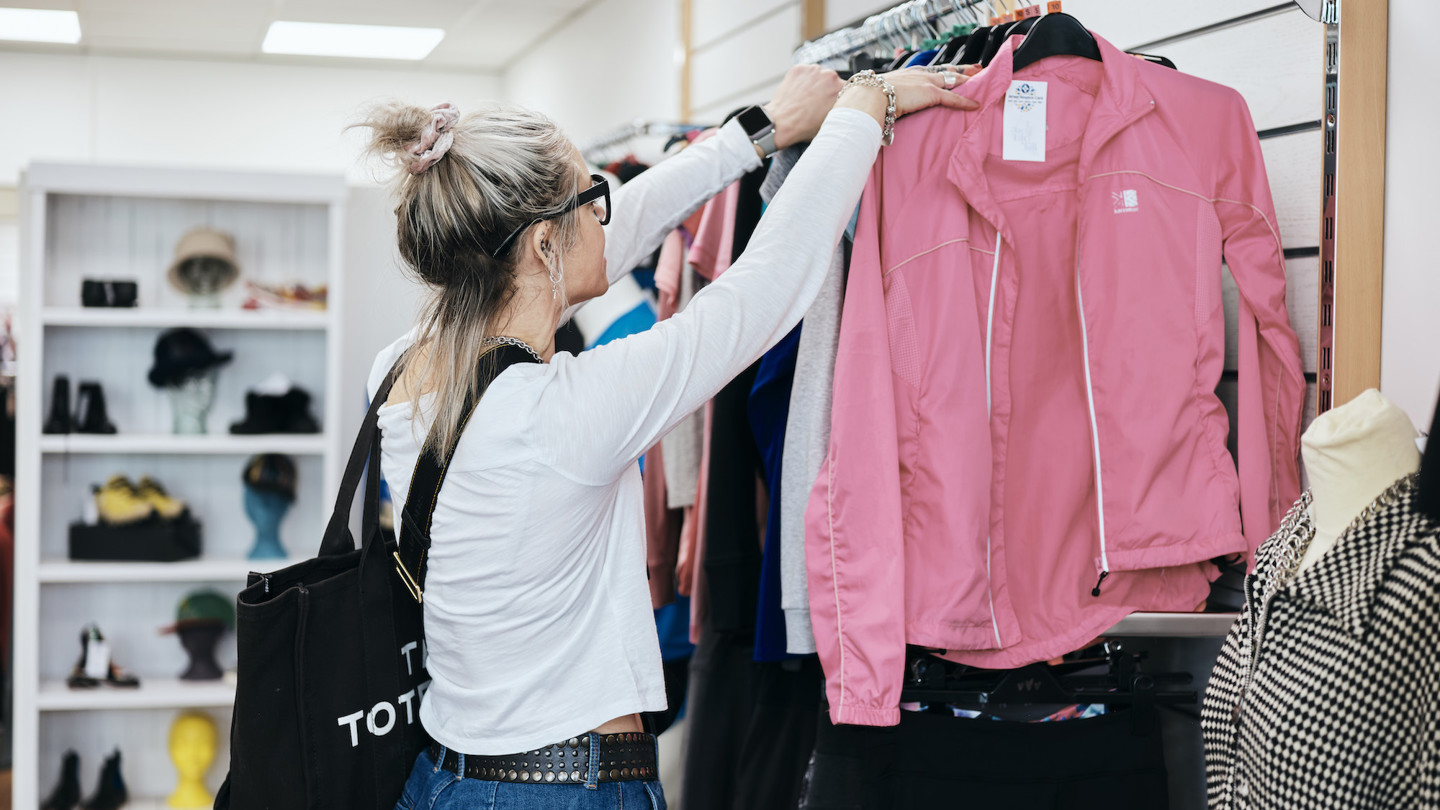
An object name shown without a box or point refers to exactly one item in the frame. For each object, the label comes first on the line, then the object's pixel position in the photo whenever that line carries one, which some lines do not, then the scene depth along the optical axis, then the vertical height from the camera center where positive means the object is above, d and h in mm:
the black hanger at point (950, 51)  1678 +480
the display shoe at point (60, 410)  3330 -123
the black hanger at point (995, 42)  1642 +484
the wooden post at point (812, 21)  3141 +971
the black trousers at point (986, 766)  1501 -494
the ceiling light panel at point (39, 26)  6035 +1817
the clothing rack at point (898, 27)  1757 +557
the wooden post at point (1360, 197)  1511 +254
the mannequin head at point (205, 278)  3486 +274
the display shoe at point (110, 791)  3393 -1230
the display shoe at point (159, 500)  3434 -385
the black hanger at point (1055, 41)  1604 +476
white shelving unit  3295 -164
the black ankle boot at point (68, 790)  3369 -1221
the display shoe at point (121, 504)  3385 -394
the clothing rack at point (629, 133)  2652 +610
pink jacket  1525 +14
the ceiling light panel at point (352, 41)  6407 +1886
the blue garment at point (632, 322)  2758 +133
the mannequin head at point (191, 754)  3377 -1112
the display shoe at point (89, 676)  3365 -891
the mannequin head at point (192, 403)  3469 -100
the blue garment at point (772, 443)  1704 -93
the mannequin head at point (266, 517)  3510 -440
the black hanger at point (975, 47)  1656 +480
